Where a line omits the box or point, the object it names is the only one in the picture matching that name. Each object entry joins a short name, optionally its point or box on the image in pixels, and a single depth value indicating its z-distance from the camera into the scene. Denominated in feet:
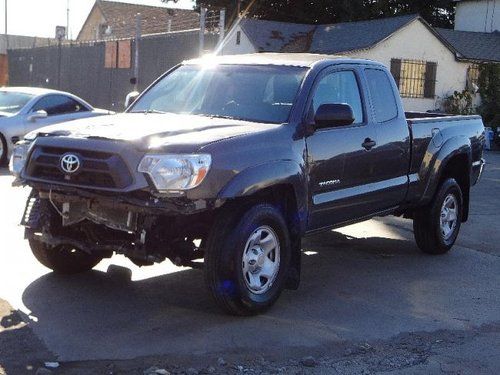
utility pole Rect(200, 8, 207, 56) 86.40
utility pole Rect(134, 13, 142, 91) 97.43
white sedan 46.37
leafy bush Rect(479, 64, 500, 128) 100.35
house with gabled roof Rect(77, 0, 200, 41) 172.75
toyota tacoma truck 17.48
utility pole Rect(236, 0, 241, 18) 121.85
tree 125.42
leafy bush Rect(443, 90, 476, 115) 98.99
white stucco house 95.14
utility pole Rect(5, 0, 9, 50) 186.91
